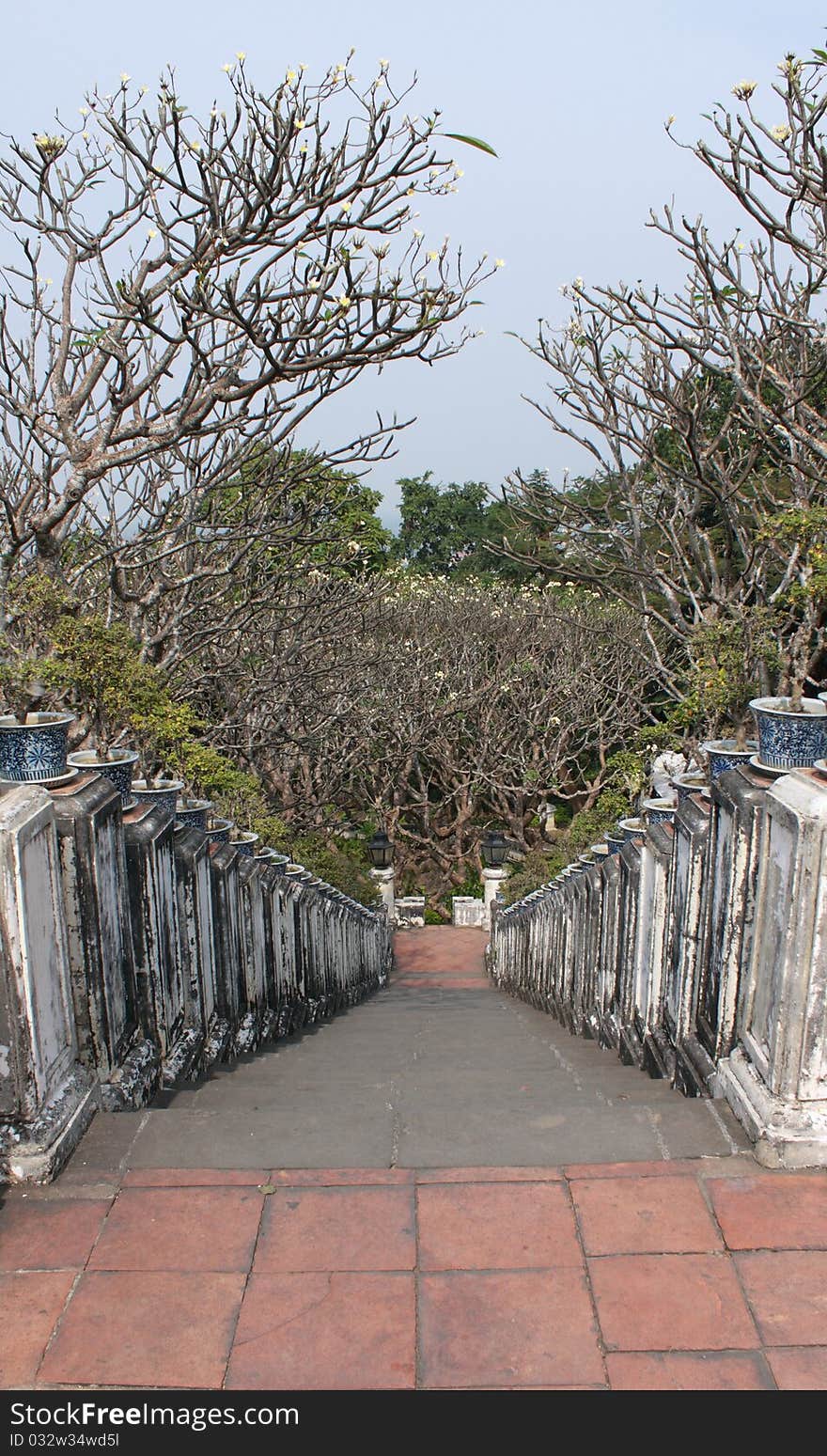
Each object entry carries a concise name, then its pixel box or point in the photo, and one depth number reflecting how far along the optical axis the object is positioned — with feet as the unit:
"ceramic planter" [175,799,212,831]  18.43
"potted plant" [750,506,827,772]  12.35
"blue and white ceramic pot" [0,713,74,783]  12.35
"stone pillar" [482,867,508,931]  54.34
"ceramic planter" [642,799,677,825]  16.70
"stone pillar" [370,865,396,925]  54.24
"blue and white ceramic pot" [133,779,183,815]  15.88
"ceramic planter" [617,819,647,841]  17.56
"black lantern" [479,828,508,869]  51.75
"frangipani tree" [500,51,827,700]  24.88
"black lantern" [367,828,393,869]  52.54
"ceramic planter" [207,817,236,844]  20.06
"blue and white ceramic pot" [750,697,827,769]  12.30
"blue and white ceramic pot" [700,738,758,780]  15.17
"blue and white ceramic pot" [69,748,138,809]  14.60
